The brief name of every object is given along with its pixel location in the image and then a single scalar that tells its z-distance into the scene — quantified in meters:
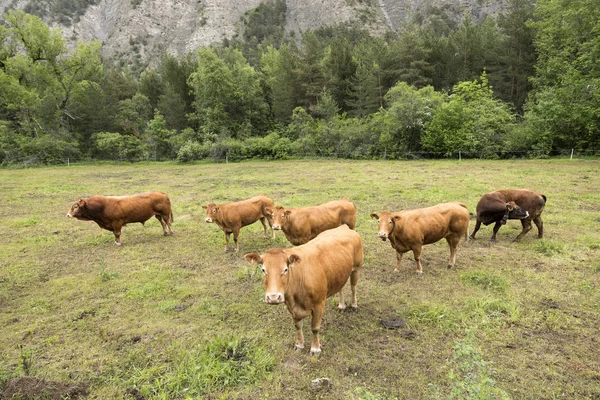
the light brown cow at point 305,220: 8.10
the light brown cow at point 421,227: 7.25
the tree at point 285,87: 44.94
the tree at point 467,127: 29.47
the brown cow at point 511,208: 8.96
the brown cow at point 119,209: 10.00
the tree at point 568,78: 25.67
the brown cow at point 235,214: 9.40
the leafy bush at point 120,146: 40.59
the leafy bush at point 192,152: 37.81
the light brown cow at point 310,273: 4.14
